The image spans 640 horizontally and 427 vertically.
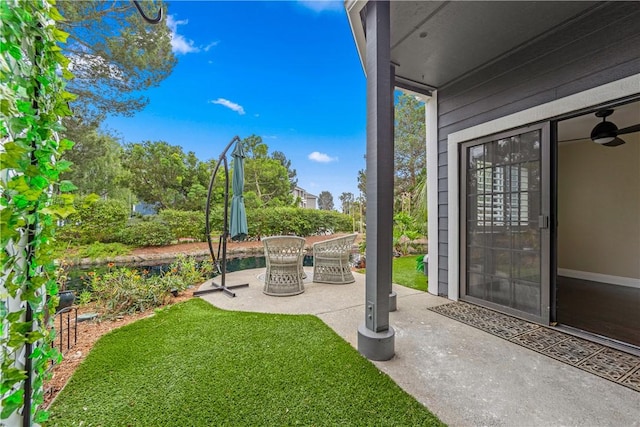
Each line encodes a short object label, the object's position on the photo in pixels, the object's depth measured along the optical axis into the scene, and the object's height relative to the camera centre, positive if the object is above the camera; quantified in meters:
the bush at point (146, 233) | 9.30 -0.71
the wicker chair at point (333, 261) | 4.75 -0.85
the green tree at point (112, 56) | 5.92 +3.87
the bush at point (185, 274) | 4.29 -1.09
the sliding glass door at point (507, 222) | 2.94 -0.10
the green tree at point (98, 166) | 8.78 +1.92
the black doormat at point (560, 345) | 2.08 -1.22
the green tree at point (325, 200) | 37.28 +1.97
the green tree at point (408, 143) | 13.56 +3.66
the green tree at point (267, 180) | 17.45 +2.25
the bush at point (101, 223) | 8.41 -0.31
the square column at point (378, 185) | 2.25 +0.25
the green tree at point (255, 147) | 19.53 +4.88
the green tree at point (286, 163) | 26.19 +5.07
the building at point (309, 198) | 33.76 +2.15
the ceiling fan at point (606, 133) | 3.29 +1.01
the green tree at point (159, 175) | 13.45 +2.01
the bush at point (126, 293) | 3.49 -1.09
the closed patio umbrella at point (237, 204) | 4.44 +0.16
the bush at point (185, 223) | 10.16 -0.36
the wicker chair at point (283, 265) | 4.12 -0.79
